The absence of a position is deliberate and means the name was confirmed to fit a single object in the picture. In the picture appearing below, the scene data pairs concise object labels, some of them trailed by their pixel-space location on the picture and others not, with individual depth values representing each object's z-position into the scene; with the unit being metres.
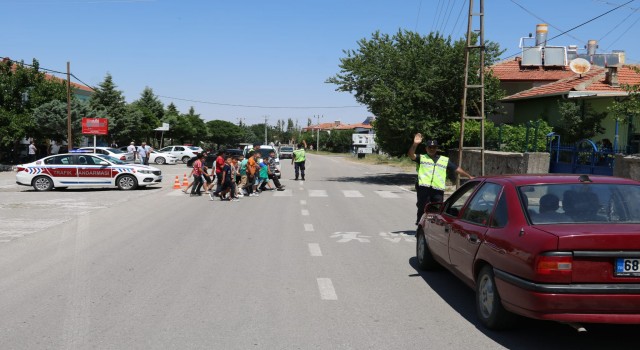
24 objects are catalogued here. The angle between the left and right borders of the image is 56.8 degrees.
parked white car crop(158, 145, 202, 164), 49.21
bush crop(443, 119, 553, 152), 20.83
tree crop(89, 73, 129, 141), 52.19
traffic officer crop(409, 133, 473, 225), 9.71
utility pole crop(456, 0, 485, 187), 17.97
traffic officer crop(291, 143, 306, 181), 26.41
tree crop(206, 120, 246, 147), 133.62
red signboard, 37.22
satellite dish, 27.39
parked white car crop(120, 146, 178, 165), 47.19
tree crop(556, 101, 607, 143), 22.88
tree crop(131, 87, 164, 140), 58.59
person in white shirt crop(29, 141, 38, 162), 38.69
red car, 4.47
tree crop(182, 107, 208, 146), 81.75
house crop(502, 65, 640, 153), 23.70
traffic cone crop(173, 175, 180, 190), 22.95
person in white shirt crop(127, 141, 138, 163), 34.38
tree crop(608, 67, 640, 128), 15.57
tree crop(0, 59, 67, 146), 33.16
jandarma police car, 20.89
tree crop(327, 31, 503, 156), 27.53
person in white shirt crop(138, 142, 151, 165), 33.66
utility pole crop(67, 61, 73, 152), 36.44
